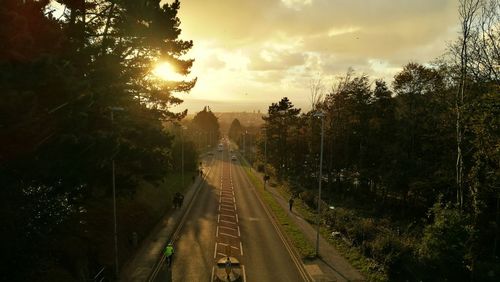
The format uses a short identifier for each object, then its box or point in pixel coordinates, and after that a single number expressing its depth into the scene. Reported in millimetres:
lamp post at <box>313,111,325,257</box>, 22233
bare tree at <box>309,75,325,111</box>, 53938
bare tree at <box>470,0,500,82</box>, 19027
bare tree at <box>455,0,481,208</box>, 20516
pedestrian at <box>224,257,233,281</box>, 19594
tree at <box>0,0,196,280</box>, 11422
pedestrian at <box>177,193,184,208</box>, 36656
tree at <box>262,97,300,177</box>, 63750
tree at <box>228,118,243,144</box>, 190000
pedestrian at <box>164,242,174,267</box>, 20650
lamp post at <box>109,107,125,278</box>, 16781
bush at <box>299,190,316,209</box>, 38181
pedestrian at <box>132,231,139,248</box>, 23478
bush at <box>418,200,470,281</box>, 16531
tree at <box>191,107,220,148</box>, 127000
